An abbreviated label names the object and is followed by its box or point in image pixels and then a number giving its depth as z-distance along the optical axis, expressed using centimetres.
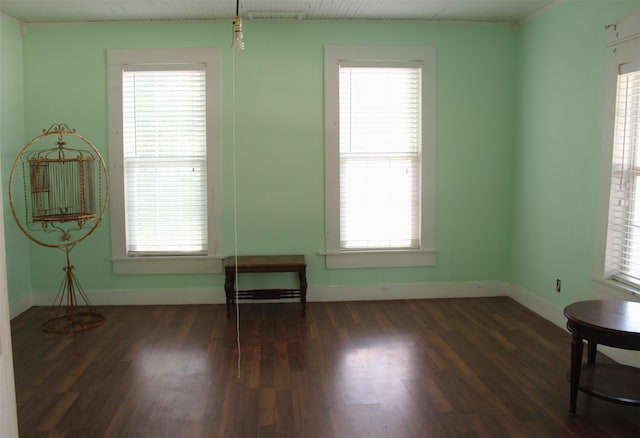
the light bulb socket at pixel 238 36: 315
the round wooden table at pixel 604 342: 271
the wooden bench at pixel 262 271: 473
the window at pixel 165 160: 495
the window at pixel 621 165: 352
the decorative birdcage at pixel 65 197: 463
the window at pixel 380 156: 505
